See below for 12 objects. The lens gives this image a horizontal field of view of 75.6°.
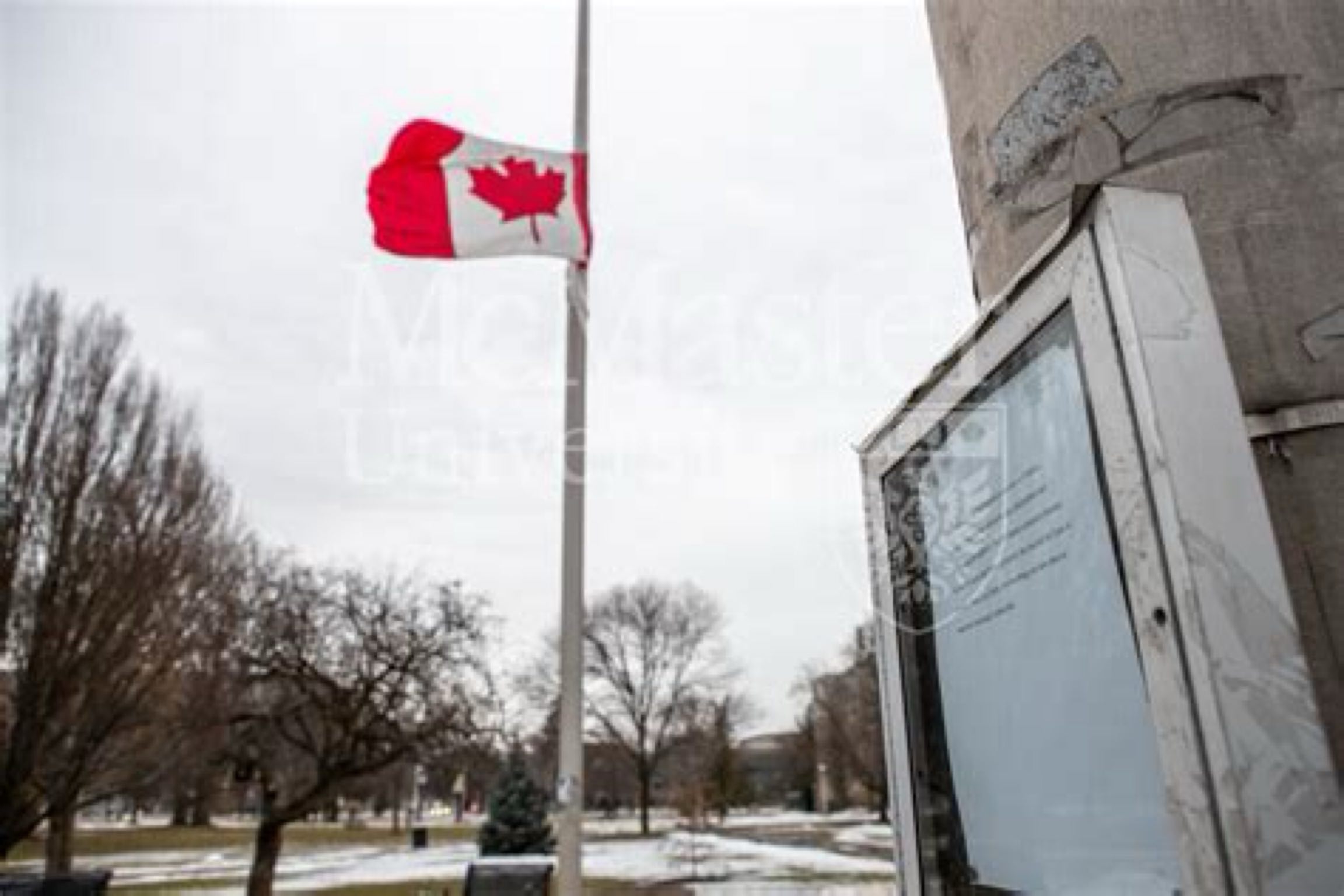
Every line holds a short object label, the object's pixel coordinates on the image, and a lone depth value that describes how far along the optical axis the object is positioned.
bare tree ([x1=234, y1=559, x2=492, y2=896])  17.09
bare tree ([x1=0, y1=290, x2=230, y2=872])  8.92
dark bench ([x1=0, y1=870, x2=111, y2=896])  7.14
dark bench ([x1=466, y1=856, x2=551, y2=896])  11.20
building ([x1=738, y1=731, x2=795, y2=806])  62.41
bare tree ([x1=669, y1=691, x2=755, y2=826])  44.12
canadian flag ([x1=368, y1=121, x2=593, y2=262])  6.42
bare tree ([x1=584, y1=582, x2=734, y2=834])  47.78
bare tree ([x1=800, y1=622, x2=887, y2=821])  40.84
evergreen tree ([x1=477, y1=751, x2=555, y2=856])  25.84
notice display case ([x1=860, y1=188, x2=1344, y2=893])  0.66
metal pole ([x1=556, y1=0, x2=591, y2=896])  5.16
